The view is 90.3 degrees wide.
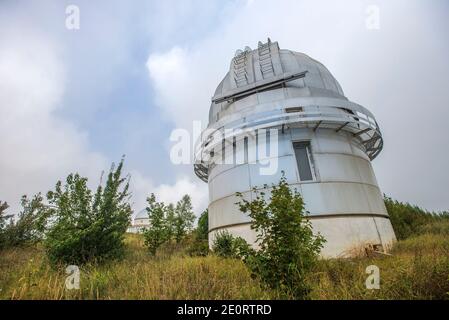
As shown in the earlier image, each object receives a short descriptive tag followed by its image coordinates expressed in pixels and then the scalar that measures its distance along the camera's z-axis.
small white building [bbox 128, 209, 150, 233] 39.25
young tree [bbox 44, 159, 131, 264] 7.49
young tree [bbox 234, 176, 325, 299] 4.12
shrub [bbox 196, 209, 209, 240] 15.94
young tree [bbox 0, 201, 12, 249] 11.28
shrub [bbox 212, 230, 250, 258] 8.72
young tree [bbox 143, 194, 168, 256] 10.87
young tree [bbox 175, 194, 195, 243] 21.62
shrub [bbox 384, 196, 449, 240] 11.53
